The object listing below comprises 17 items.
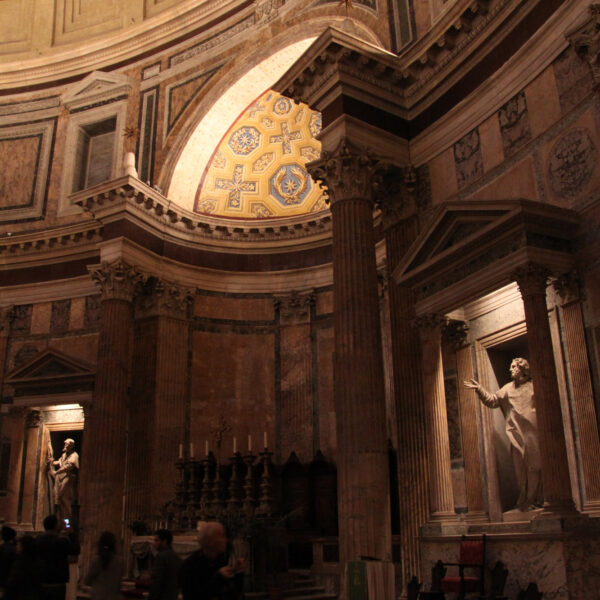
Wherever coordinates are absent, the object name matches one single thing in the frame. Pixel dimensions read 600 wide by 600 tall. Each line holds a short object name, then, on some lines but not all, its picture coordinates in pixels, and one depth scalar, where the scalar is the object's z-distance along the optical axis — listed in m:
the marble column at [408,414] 10.06
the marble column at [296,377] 17.09
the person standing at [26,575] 5.44
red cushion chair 8.16
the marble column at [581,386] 8.06
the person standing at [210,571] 3.97
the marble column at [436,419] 9.65
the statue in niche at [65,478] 16.38
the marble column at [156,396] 15.40
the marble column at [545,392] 7.79
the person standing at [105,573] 5.38
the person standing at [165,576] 4.86
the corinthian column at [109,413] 14.16
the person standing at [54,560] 6.09
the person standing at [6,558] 6.62
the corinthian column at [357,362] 9.46
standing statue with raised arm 9.10
